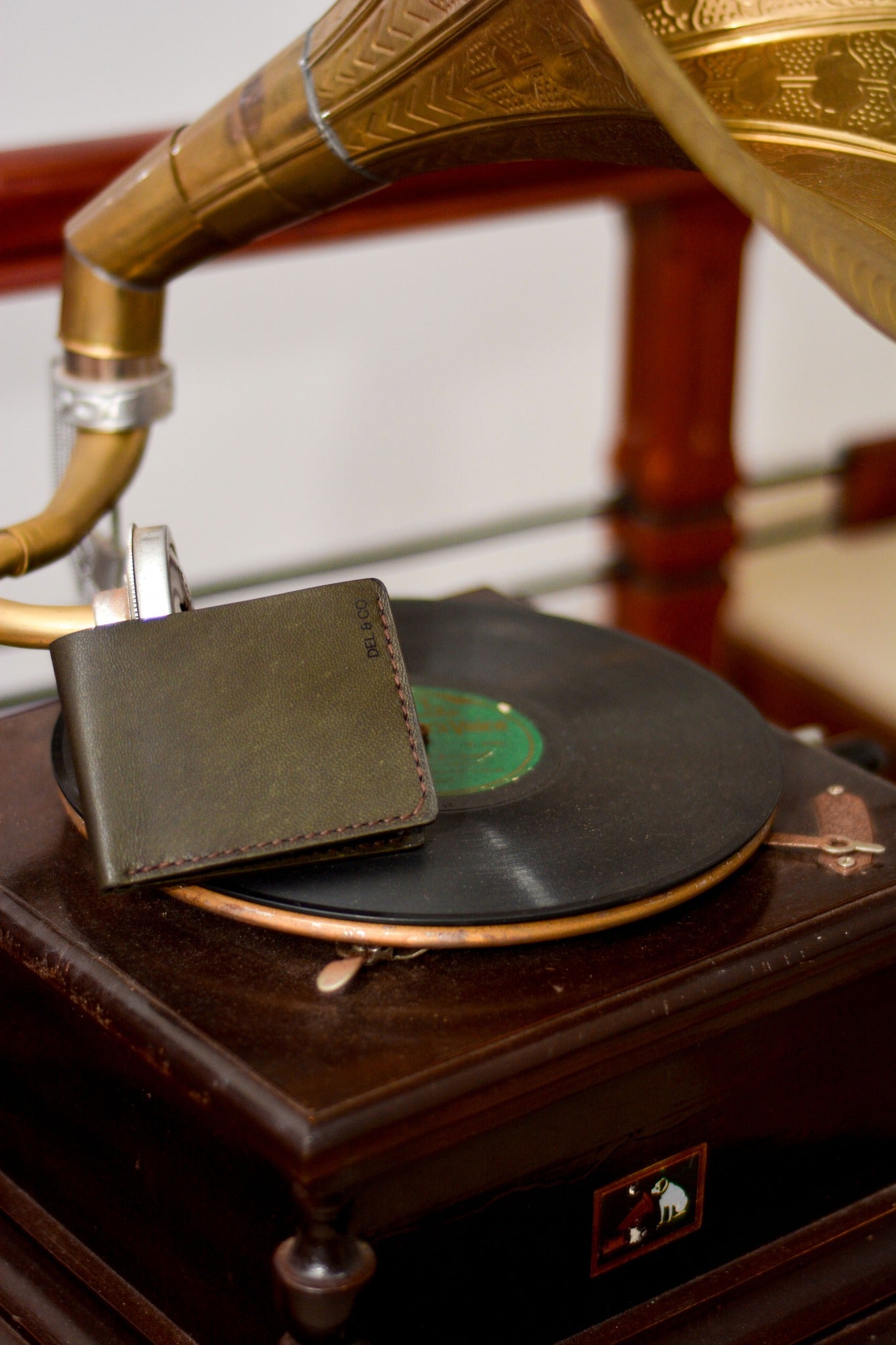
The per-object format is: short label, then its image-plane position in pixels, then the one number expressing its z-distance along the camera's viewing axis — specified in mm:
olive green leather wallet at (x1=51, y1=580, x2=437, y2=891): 1055
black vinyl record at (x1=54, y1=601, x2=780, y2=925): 1066
